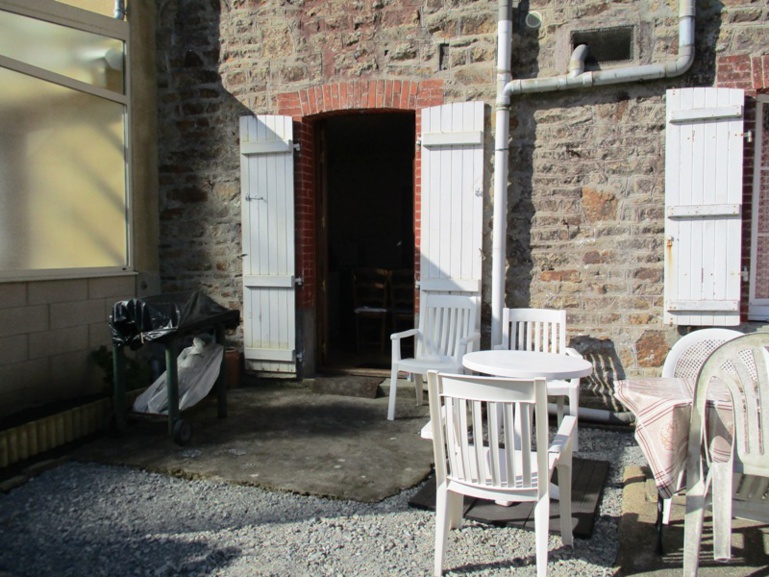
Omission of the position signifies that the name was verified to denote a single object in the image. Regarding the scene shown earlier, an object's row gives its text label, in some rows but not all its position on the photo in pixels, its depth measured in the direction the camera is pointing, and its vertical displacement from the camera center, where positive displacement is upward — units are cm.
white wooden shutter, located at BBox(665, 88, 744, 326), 446 +38
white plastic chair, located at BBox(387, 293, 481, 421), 486 -59
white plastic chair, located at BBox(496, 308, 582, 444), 469 -55
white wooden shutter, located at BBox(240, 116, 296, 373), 564 +15
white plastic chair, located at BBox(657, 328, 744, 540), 344 -51
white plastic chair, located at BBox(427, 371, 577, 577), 243 -77
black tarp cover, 409 -41
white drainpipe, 467 +131
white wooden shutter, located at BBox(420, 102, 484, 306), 512 +49
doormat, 548 -113
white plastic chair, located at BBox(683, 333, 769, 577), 232 -72
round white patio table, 336 -60
